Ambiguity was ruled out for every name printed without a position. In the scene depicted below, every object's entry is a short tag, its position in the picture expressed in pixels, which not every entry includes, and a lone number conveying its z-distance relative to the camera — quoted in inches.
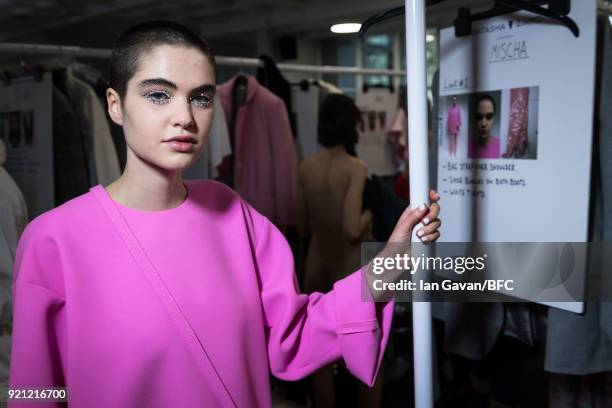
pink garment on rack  96.3
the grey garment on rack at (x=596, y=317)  43.8
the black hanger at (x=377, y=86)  148.5
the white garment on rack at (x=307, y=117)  119.7
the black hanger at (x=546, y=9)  42.5
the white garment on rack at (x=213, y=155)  86.7
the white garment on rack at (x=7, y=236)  53.7
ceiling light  103.5
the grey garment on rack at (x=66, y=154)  76.5
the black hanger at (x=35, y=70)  77.7
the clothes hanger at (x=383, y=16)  41.4
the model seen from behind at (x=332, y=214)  90.1
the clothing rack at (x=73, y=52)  72.7
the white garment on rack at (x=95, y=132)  74.9
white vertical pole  33.1
